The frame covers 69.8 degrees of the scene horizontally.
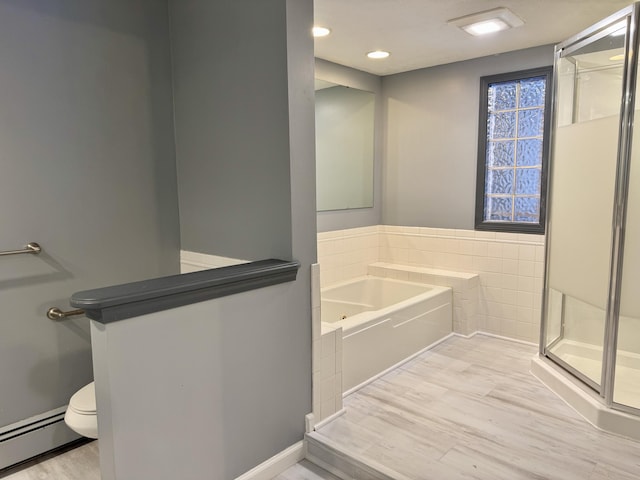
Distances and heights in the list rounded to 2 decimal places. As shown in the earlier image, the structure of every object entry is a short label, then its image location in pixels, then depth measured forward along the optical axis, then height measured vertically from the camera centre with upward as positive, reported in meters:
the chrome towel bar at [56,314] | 2.15 -0.59
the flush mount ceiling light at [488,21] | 2.57 +0.96
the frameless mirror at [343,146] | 3.64 +0.33
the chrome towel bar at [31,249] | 2.02 -0.27
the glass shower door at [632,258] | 2.17 -0.35
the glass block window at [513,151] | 3.34 +0.26
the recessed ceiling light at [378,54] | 3.31 +0.96
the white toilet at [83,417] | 1.85 -0.93
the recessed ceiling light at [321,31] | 2.79 +0.95
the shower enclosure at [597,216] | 2.19 -0.16
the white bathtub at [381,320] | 2.66 -0.93
